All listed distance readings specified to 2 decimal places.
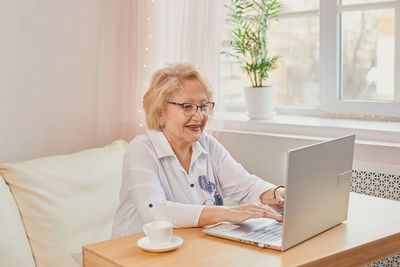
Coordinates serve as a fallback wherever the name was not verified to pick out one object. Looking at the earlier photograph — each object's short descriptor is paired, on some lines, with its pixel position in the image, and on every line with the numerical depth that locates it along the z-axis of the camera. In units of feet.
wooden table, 4.39
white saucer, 4.55
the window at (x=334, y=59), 8.15
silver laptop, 4.52
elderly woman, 6.02
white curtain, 8.56
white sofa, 6.87
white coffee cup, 4.62
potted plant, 8.54
